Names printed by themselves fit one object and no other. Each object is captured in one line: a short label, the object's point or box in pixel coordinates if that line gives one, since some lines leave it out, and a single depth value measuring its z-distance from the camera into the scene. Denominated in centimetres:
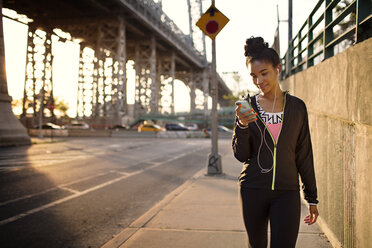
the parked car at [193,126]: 6539
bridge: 4744
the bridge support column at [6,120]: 2175
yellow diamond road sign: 1008
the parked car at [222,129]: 4789
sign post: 1009
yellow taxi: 4604
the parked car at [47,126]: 4522
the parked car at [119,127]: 4756
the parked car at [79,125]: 5096
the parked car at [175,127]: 5338
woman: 255
